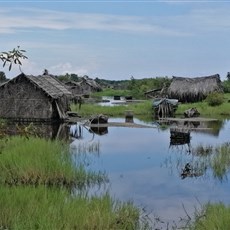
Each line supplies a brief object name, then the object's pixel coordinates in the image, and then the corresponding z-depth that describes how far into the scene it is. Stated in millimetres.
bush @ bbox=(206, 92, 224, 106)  47250
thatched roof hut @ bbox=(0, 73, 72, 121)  35719
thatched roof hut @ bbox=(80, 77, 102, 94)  83125
